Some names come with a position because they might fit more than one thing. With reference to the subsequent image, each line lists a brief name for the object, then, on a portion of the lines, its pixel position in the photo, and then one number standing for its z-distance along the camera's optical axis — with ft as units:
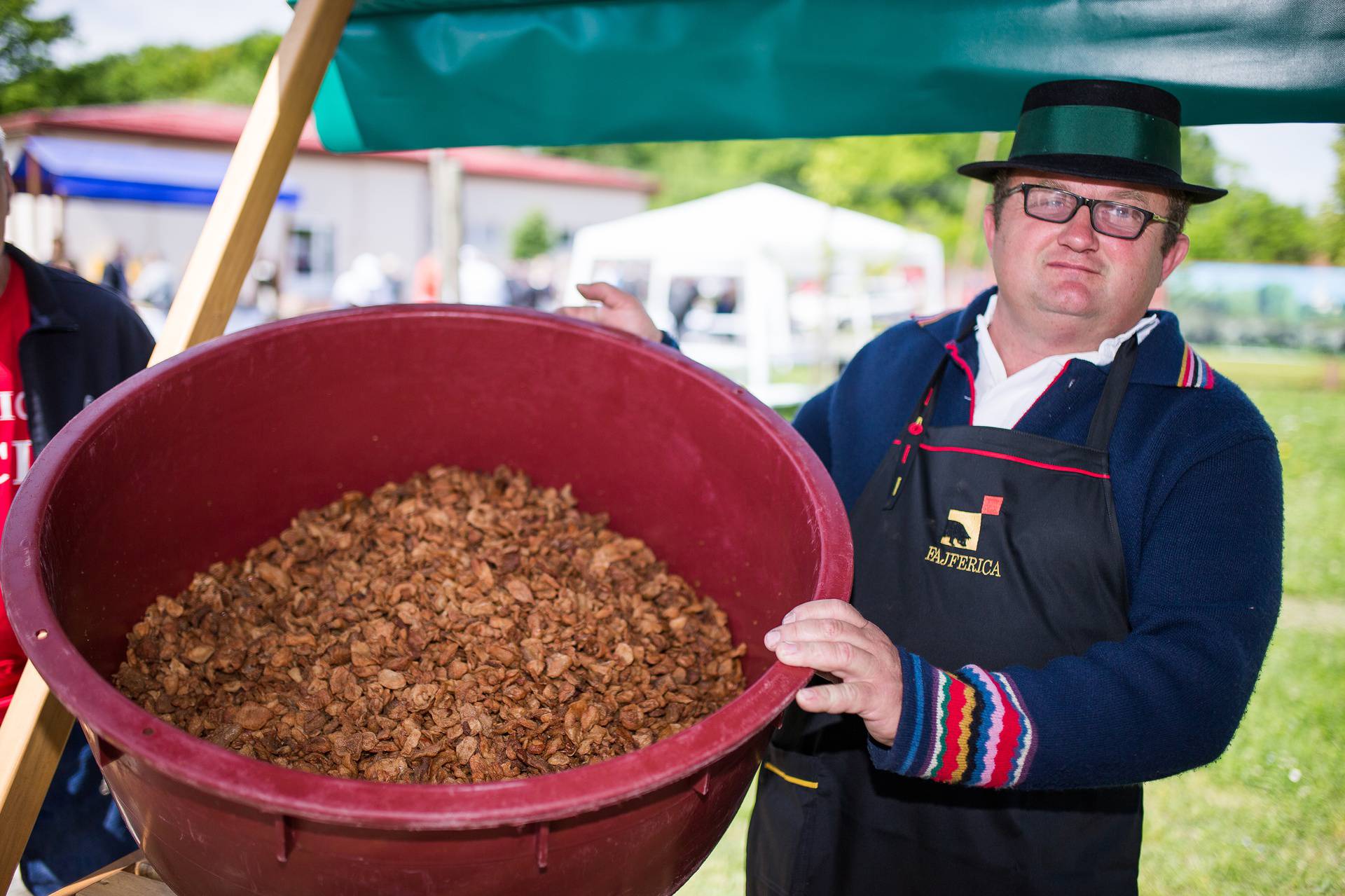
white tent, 37.29
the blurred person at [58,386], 5.65
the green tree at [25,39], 45.83
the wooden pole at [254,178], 4.76
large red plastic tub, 2.76
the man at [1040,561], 3.74
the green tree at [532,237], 88.02
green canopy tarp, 5.19
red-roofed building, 45.19
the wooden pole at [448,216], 20.16
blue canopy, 34.22
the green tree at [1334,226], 35.85
